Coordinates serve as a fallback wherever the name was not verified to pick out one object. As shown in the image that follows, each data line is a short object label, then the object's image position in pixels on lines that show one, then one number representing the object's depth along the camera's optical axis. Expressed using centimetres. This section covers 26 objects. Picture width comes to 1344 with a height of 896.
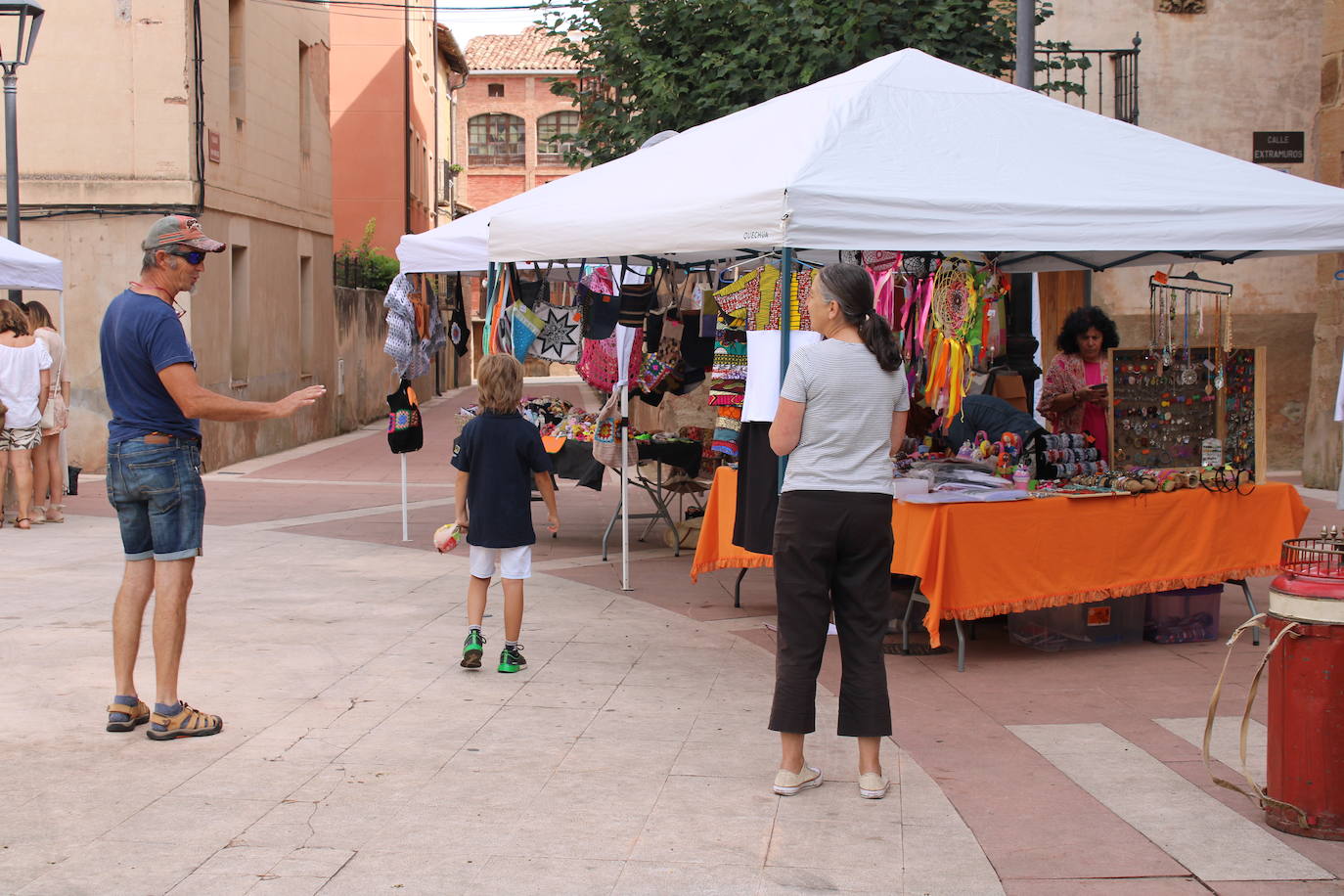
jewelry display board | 764
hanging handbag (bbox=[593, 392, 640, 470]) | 933
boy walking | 641
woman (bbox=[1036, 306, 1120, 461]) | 826
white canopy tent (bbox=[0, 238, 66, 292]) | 1122
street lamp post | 1252
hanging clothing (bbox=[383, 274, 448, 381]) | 1066
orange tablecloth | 670
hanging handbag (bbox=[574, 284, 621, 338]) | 935
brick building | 5919
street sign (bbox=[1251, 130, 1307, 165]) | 1561
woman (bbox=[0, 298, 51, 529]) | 1116
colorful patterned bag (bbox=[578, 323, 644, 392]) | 977
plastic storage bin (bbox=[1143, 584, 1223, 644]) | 759
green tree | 1360
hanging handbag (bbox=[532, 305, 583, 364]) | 984
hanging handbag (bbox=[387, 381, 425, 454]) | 1067
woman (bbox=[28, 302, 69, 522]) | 1168
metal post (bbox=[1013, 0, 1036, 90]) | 1044
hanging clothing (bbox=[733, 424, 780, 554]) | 688
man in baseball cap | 524
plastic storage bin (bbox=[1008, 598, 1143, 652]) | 745
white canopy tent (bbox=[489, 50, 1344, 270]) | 641
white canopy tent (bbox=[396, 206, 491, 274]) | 1048
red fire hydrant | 438
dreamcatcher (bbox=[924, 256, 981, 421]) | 703
